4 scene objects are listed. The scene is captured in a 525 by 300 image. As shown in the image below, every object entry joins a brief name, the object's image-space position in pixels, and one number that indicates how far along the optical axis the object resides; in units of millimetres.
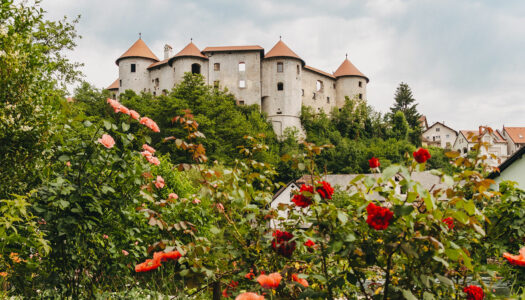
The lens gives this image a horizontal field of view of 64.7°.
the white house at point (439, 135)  82875
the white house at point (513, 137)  74625
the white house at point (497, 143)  73688
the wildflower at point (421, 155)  2064
